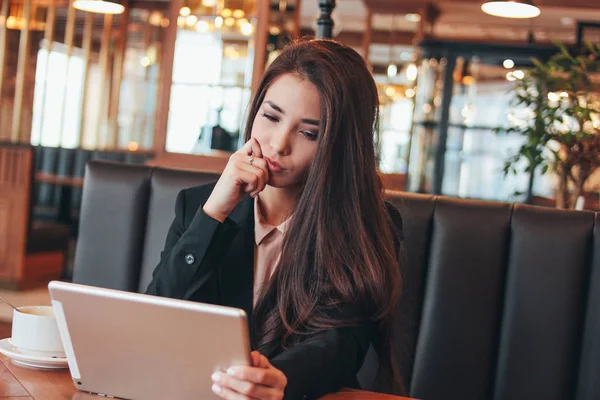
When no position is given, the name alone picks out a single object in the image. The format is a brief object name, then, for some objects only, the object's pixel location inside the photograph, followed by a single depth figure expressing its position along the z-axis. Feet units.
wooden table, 3.19
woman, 4.45
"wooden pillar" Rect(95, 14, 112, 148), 31.68
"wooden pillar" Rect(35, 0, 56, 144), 30.35
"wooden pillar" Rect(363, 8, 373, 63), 31.87
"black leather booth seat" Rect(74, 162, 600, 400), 5.97
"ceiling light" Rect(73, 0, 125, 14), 15.53
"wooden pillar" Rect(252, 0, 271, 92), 17.71
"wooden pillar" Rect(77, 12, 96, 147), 30.53
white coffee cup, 3.64
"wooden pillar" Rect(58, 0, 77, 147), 30.63
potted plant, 8.20
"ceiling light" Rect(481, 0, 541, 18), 13.32
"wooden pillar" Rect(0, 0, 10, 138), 30.04
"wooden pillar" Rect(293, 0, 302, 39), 25.62
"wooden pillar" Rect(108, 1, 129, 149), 31.65
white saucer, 3.58
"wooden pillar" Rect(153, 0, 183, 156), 17.61
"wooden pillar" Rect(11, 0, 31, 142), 30.09
